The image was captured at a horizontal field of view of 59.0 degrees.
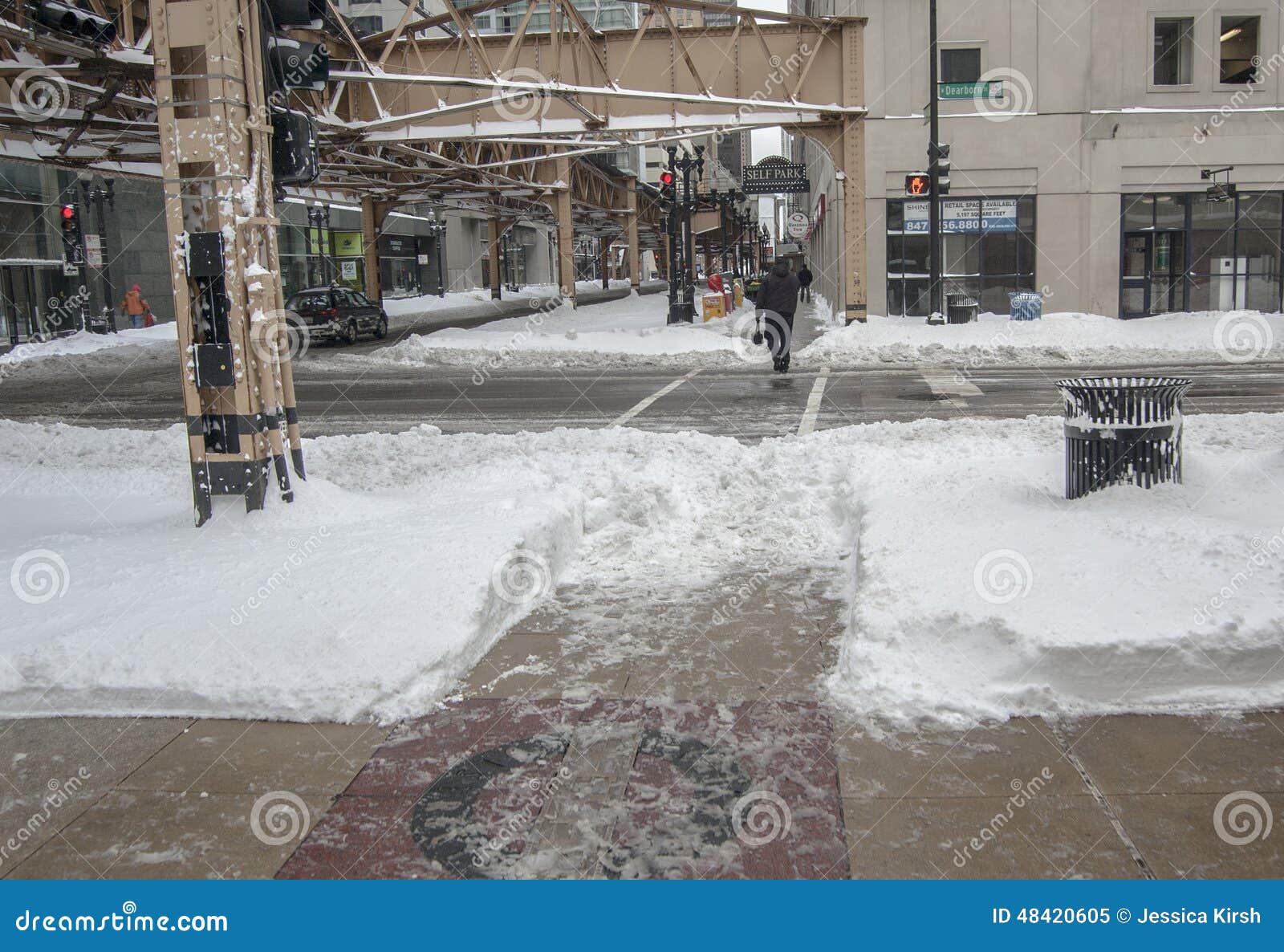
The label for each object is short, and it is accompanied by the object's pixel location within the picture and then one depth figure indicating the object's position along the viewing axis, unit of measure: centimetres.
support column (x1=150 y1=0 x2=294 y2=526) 696
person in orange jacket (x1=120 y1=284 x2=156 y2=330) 3797
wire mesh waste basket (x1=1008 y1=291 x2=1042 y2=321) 2667
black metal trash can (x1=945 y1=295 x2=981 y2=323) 2678
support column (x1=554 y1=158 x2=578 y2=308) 3797
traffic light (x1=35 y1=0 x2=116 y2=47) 989
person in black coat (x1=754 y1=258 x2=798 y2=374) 2055
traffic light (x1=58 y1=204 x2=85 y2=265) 2994
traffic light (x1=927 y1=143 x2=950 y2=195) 2459
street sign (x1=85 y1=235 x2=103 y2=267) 3328
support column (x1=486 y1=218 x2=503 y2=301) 5669
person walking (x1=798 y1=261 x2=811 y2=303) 4942
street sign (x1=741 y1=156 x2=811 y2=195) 3428
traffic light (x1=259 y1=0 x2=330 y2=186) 732
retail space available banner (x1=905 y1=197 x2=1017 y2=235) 3108
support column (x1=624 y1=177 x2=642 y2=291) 5819
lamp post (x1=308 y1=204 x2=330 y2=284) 4334
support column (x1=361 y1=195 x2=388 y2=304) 4028
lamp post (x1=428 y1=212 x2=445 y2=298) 6800
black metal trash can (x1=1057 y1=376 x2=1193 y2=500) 651
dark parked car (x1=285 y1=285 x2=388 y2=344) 3225
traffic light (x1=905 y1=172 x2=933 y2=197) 2520
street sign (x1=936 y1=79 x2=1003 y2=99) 2489
